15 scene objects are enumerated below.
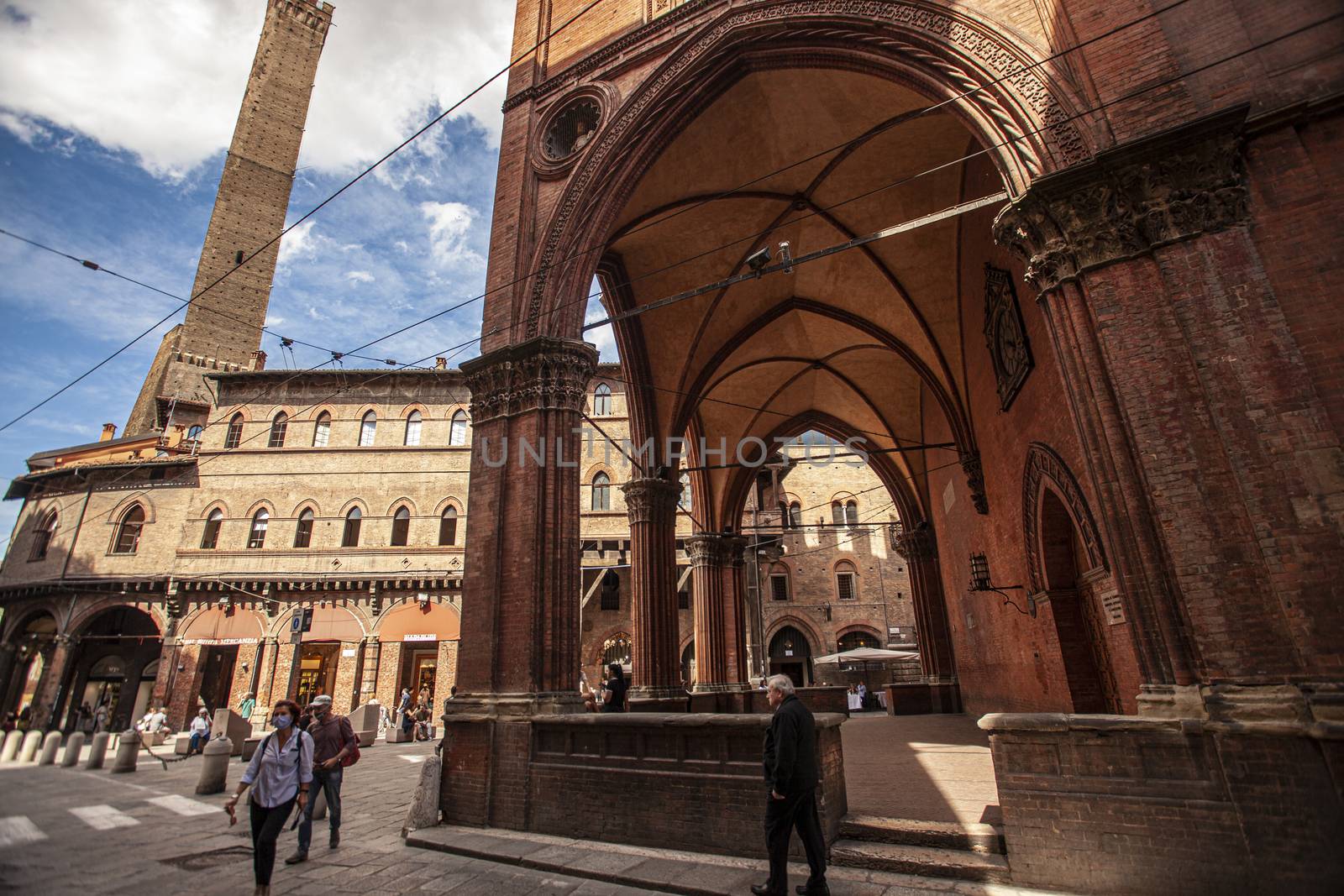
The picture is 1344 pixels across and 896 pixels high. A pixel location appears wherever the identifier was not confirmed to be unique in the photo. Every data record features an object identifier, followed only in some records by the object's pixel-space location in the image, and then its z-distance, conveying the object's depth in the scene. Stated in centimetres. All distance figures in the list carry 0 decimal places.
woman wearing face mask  406
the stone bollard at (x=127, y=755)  1129
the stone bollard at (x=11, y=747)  1370
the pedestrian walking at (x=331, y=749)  573
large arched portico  436
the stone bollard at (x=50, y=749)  1309
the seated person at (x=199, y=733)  1487
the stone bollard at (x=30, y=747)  1348
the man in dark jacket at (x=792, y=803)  376
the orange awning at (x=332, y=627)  2131
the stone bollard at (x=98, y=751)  1184
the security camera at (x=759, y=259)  656
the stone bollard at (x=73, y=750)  1236
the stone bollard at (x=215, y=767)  870
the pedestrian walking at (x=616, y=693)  807
